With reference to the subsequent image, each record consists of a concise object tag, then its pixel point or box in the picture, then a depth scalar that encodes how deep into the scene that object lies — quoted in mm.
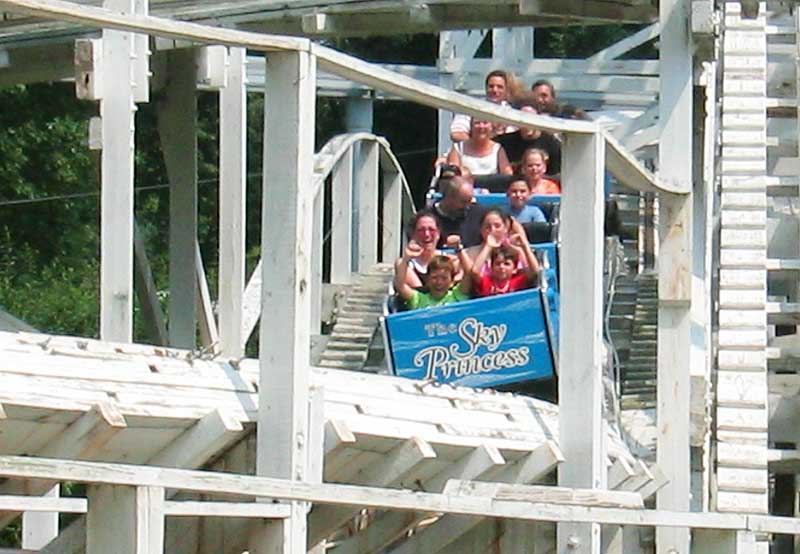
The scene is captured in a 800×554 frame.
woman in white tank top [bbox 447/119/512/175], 25250
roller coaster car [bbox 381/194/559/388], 18969
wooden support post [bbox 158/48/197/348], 23953
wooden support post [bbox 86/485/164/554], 8195
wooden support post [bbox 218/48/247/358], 19422
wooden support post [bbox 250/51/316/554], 10289
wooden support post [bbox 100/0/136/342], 16016
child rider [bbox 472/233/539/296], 20031
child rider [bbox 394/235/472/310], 20406
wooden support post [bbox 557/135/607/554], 13164
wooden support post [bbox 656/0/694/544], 16859
